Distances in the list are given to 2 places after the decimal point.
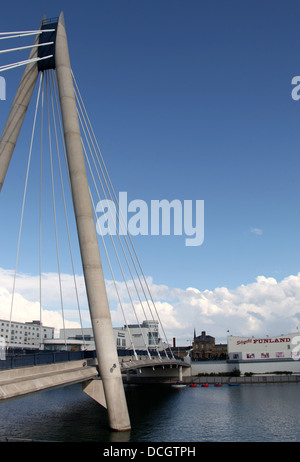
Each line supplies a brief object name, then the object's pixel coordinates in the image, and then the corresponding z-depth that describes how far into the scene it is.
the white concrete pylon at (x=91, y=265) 26.09
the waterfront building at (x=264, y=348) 85.81
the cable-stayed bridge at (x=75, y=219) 25.86
